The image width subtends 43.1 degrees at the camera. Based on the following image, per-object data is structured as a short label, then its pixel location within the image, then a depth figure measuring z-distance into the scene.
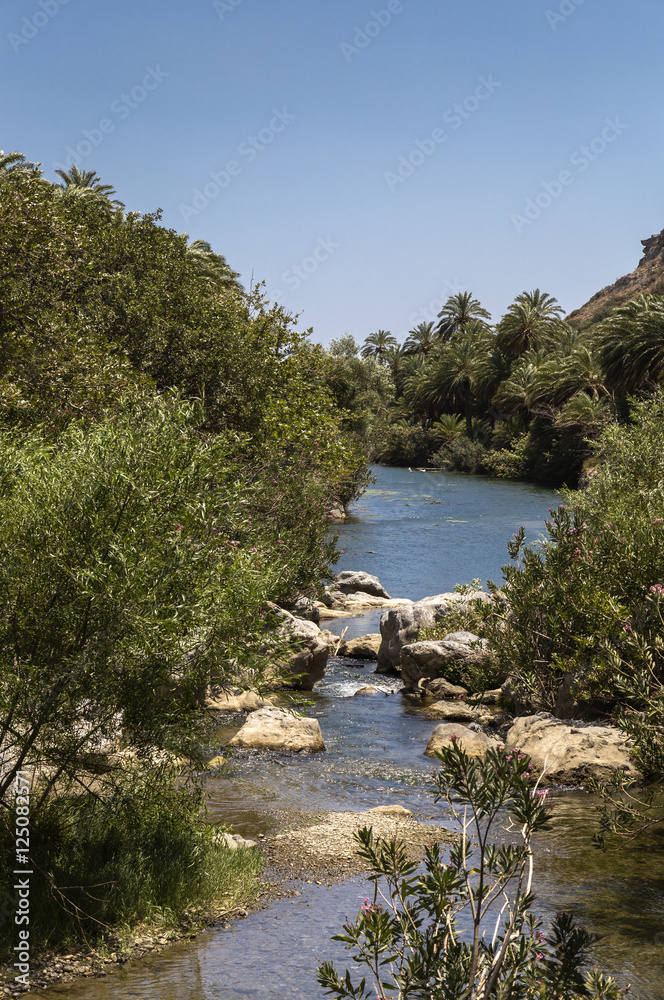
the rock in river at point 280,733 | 12.19
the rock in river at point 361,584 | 27.16
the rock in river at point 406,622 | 18.42
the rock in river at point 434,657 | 16.48
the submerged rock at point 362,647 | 20.20
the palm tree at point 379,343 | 113.38
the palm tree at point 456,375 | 83.88
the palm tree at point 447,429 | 83.94
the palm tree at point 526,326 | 75.88
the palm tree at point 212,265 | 35.88
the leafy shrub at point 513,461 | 69.50
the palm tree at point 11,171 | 13.24
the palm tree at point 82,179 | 42.25
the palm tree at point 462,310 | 100.94
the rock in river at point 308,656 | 16.09
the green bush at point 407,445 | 85.69
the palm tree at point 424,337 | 109.06
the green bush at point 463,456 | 77.44
